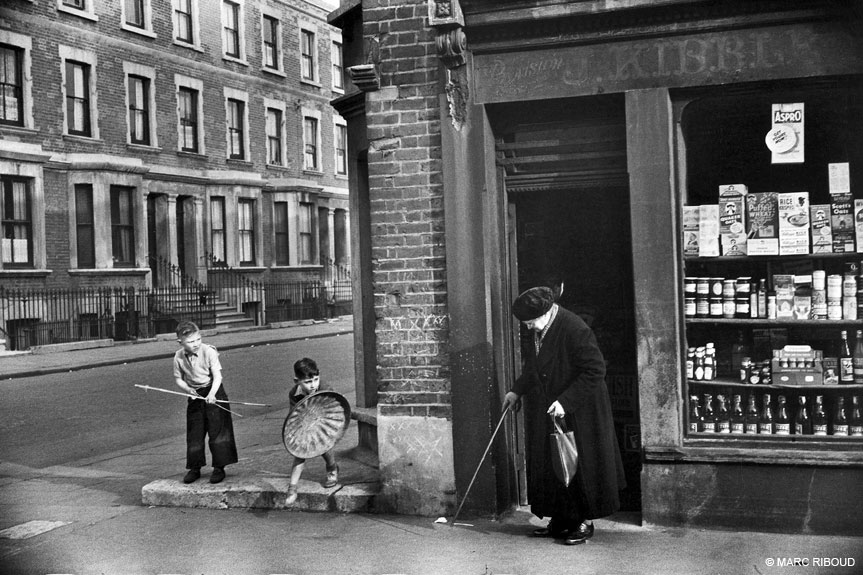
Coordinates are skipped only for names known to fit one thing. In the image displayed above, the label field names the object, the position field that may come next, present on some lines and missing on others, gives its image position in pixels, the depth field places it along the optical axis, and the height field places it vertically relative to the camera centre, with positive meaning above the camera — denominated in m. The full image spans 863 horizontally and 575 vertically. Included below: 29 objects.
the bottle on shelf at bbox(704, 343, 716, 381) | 6.32 -0.62
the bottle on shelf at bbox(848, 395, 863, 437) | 5.95 -1.03
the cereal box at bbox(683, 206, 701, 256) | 6.25 +0.34
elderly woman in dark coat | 5.65 -0.91
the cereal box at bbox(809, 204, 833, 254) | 6.04 +0.30
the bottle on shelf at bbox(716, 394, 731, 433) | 6.24 -1.02
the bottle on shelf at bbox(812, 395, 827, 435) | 6.02 -1.02
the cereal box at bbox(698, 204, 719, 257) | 6.25 +0.29
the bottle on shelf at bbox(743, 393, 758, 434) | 6.21 -1.02
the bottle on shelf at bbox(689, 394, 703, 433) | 6.24 -1.01
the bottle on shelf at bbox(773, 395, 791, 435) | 6.12 -1.05
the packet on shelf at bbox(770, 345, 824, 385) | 6.09 -0.66
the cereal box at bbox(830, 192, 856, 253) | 6.00 +0.34
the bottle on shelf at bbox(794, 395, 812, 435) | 6.11 -1.05
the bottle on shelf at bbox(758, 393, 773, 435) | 6.18 -1.03
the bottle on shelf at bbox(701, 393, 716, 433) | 6.26 -1.01
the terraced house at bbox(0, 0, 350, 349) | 23.59 +4.41
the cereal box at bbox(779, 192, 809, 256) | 6.09 +0.35
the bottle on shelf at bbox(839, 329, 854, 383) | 6.02 -0.63
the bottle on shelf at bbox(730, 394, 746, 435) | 6.22 -1.03
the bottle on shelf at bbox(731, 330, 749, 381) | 6.36 -0.57
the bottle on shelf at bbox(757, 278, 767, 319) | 6.21 -0.18
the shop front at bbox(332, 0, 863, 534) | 5.80 +0.61
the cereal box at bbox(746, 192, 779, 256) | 6.17 +0.36
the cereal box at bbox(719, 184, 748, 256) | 6.23 +0.39
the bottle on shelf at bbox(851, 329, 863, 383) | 5.99 -0.62
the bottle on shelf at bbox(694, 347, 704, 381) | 6.30 -0.64
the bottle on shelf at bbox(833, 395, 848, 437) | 5.98 -1.03
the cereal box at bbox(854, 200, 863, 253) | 5.95 +0.34
